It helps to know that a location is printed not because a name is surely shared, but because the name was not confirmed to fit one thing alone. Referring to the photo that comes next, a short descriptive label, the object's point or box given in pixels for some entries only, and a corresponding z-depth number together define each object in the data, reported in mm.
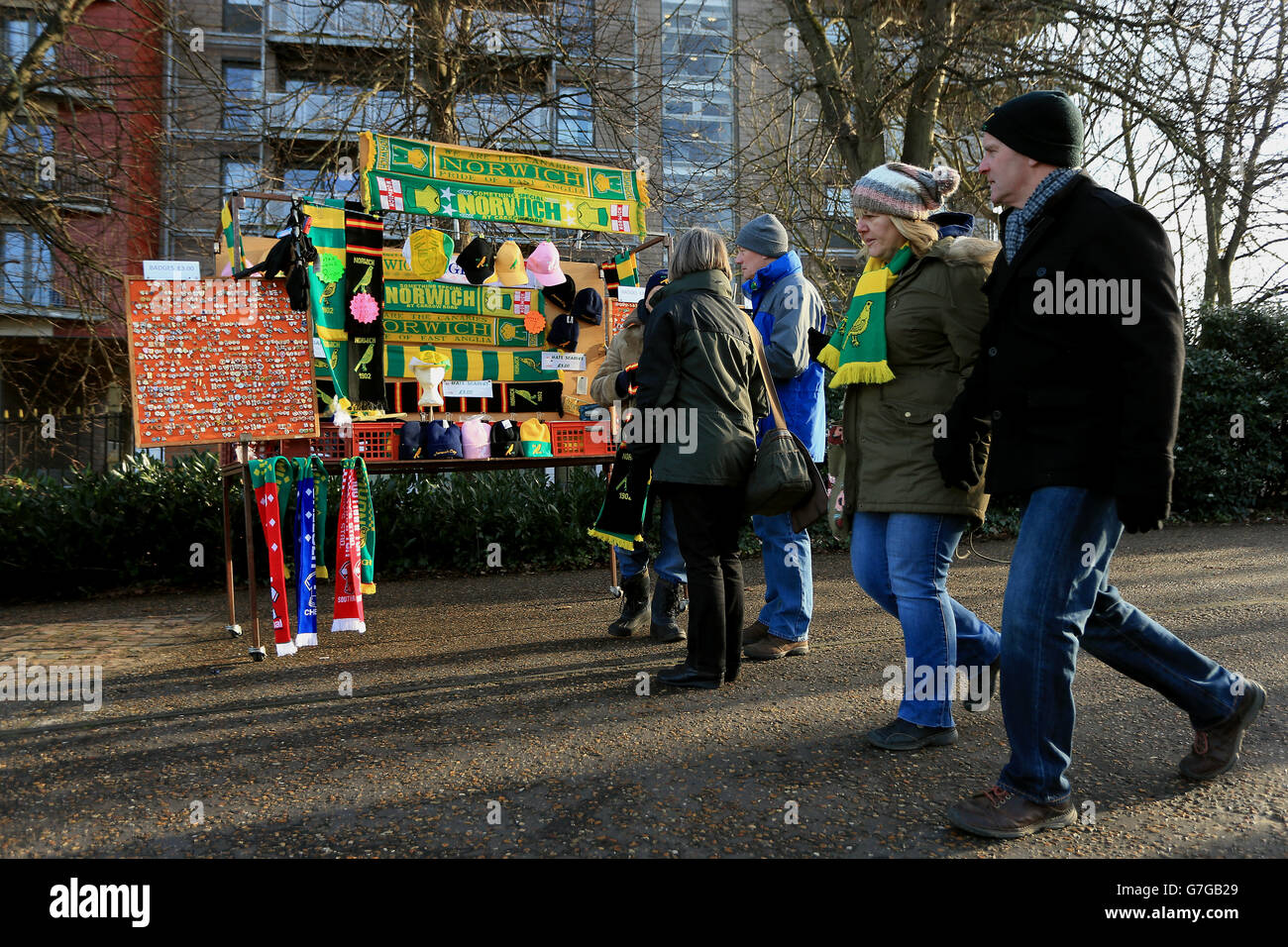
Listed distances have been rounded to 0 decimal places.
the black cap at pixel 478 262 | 6656
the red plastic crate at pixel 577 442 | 6641
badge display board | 5133
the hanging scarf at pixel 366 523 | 5465
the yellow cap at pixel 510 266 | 6852
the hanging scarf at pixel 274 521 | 5055
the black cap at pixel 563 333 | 6945
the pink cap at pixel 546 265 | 6926
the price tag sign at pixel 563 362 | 6980
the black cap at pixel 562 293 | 7039
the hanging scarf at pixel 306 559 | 5109
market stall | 5203
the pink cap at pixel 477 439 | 6207
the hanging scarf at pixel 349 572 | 5113
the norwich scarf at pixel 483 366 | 6496
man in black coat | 2473
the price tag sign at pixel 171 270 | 4984
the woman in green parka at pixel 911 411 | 3342
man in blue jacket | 4746
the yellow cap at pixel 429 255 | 6582
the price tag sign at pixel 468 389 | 6586
